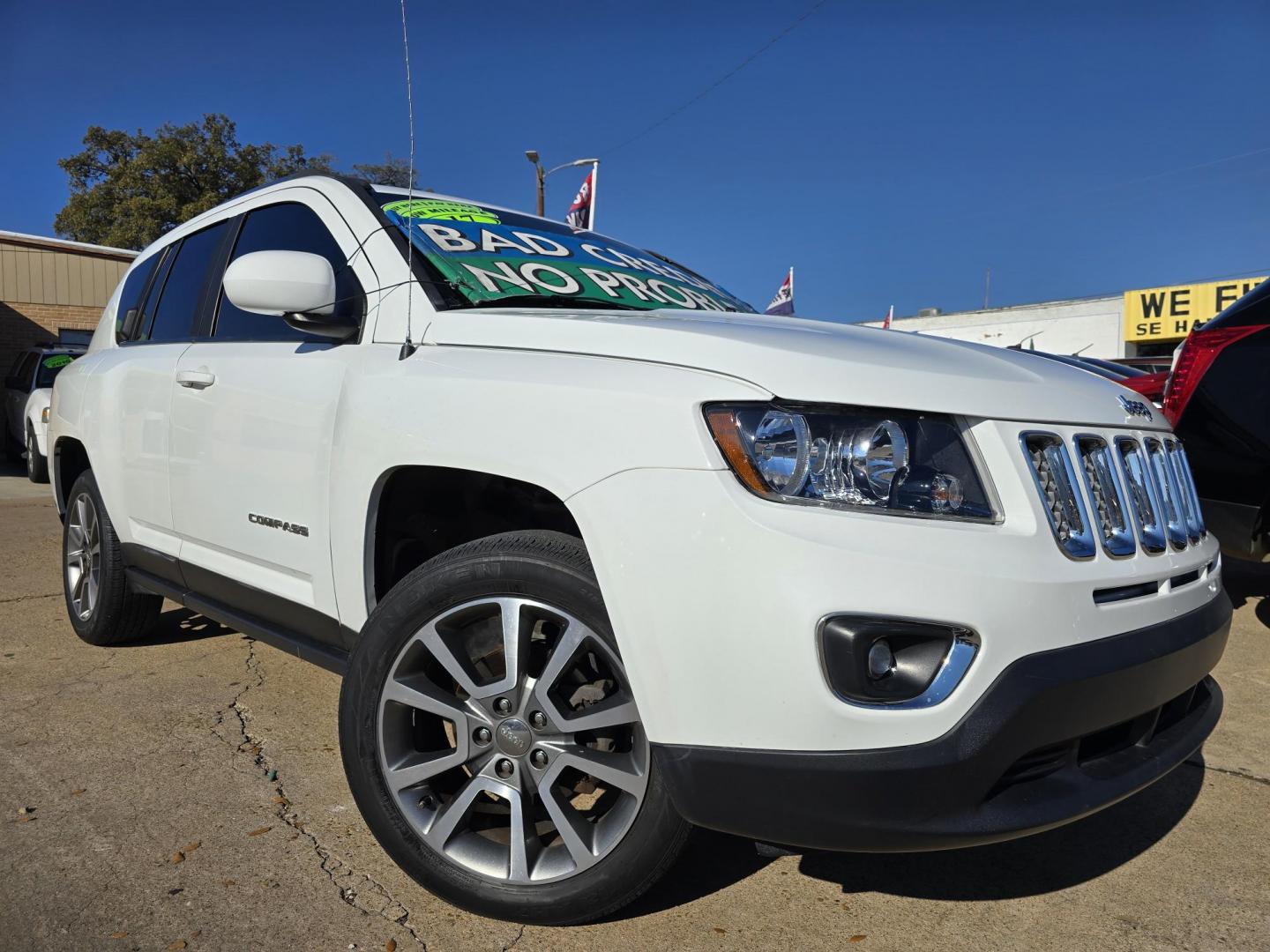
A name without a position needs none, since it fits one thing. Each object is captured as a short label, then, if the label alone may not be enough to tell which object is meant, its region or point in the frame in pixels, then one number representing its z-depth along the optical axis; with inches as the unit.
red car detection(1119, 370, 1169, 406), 268.5
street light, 693.3
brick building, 750.5
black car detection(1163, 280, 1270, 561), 147.4
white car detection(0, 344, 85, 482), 413.7
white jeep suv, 63.0
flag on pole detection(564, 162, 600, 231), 584.1
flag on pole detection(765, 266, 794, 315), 450.6
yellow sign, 1098.1
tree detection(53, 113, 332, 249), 1277.1
